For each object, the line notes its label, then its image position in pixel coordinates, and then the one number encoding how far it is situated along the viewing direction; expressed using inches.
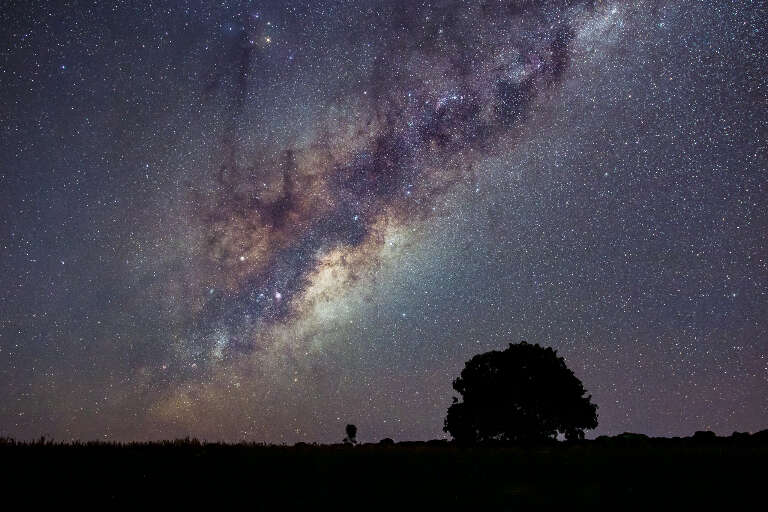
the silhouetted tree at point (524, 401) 1425.9
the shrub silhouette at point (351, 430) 2024.2
